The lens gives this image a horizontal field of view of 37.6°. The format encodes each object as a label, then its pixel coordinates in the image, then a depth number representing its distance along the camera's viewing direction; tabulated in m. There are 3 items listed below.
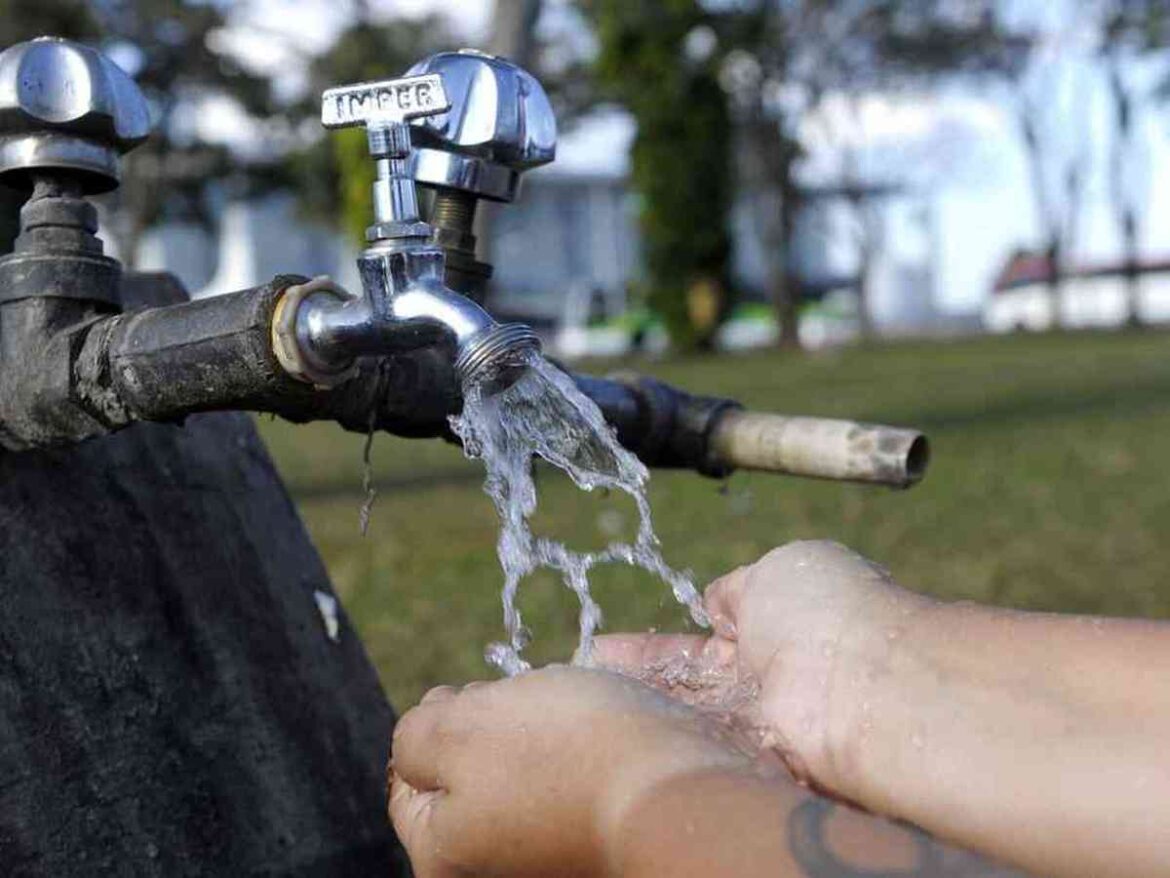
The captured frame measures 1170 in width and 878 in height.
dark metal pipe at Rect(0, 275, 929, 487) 0.98
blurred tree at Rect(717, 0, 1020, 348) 23.80
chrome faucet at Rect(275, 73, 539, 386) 0.91
